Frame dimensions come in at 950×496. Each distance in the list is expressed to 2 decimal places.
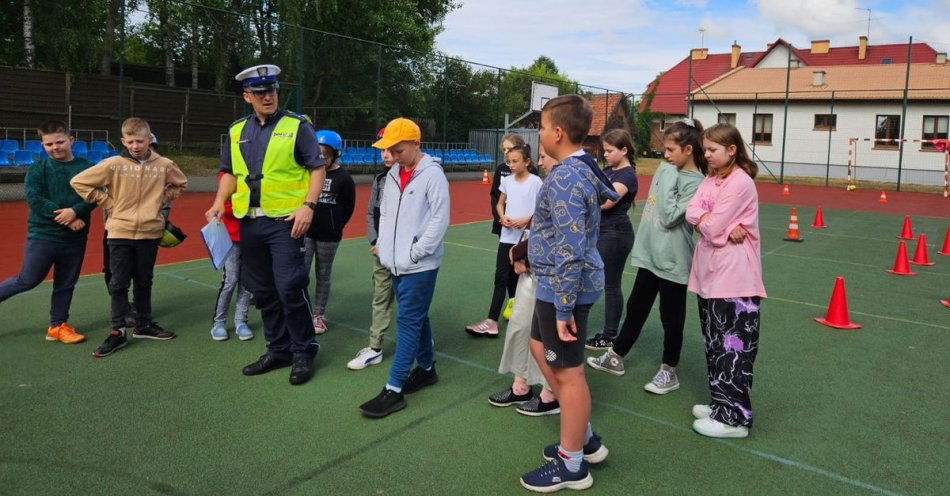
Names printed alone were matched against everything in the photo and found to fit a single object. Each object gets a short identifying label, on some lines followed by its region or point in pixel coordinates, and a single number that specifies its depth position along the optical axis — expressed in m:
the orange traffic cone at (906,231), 11.99
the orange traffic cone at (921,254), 9.47
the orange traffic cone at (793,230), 11.66
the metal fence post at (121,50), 14.75
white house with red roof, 50.99
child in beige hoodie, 4.98
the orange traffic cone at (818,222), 13.58
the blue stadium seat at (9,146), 15.99
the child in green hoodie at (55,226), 4.95
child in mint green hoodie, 4.16
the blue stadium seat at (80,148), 15.71
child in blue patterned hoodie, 2.85
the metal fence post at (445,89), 25.06
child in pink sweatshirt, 3.56
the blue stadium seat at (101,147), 17.41
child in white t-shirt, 5.16
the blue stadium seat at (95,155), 16.69
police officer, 4.22
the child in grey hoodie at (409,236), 3.88
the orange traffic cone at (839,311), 6.00
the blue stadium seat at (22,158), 15.94
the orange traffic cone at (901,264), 8.70
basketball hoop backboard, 30.19
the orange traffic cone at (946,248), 10.49
